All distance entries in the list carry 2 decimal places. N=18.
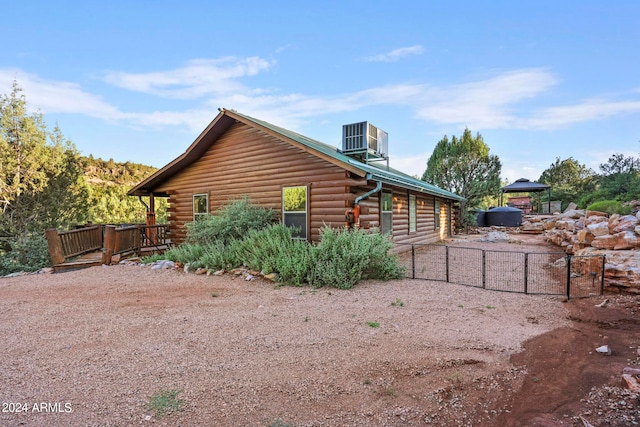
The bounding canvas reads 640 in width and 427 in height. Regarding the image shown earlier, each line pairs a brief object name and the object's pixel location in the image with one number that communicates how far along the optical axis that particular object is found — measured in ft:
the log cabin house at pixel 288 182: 27.58
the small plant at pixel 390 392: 8.19
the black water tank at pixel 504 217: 69.95
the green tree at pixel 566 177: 87.20
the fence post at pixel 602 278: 17.54
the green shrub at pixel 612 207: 32.97
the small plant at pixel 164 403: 7.43
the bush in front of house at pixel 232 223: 29.48
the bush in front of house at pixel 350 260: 20.20
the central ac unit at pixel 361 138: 33.83
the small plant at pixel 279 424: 6.95
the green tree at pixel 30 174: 38.05
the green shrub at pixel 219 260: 25.16
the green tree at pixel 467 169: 67.72
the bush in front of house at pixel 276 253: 21.03
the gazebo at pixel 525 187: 72.95
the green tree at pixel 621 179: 42.33
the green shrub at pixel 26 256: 31.04
